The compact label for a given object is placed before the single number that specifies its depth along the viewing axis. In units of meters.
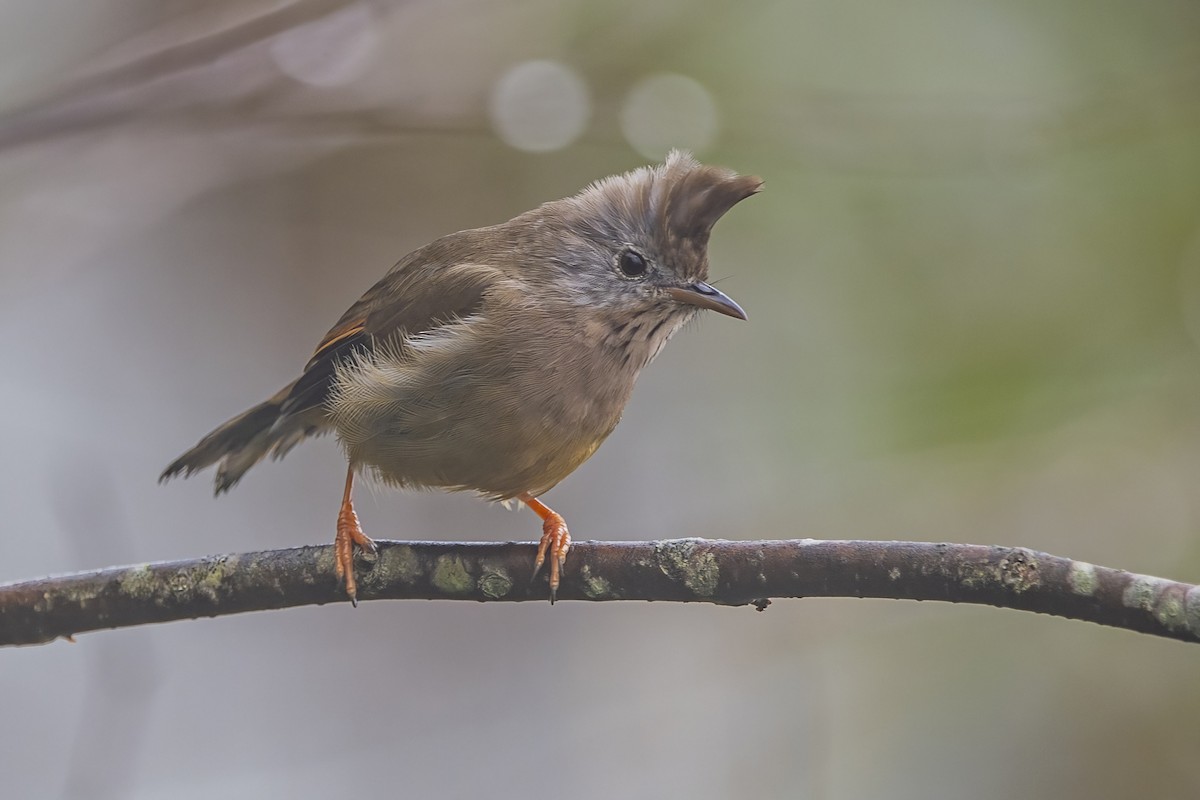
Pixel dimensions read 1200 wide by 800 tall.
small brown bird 7.12
